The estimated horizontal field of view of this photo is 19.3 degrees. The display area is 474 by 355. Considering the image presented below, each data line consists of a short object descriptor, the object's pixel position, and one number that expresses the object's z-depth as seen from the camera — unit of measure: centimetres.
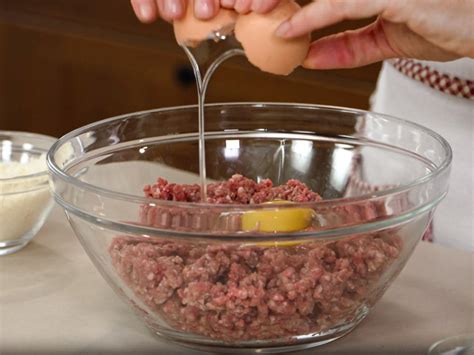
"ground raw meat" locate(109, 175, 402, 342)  76
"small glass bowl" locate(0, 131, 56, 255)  91
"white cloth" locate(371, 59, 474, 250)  103
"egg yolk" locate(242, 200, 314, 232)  74
